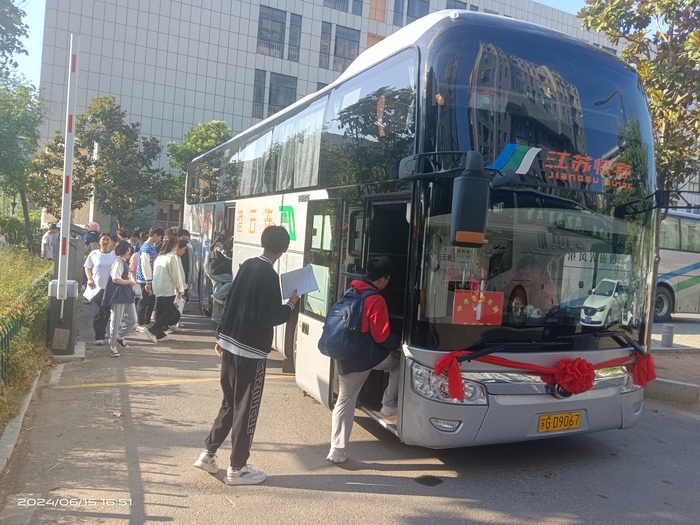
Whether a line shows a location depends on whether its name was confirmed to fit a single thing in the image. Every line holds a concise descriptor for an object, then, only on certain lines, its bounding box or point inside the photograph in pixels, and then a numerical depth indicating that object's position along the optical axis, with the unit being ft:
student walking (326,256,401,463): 16.20
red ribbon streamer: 15.55
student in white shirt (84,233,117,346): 31.07
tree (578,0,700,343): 29.89
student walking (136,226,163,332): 33.78
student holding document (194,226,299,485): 15.08
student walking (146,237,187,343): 32.55
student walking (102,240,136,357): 29.78
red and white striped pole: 26.27
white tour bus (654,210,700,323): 59.06
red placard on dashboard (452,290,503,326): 15.93
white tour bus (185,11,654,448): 15.98
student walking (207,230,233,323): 36.97
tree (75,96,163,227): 86.38
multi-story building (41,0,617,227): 116.88
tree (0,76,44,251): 59.47
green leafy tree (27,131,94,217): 81.82
